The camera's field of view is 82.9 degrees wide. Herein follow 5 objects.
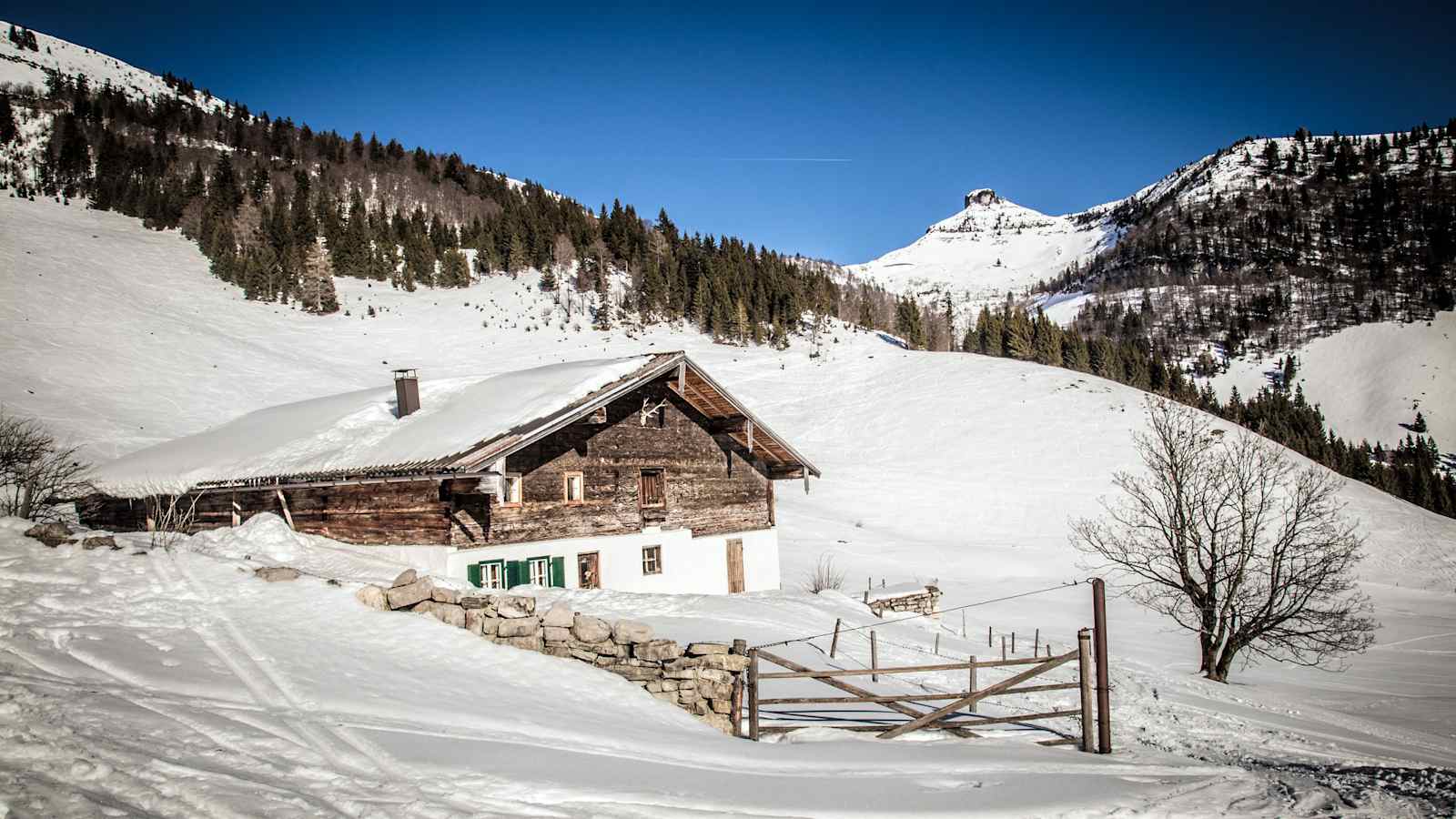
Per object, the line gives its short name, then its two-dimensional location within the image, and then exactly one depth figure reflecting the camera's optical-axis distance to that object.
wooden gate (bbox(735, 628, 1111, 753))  11.53
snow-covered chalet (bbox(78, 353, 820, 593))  21.47
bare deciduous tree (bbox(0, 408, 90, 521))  19.22
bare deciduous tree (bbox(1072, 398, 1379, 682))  21.27
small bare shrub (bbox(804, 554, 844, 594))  33.04
